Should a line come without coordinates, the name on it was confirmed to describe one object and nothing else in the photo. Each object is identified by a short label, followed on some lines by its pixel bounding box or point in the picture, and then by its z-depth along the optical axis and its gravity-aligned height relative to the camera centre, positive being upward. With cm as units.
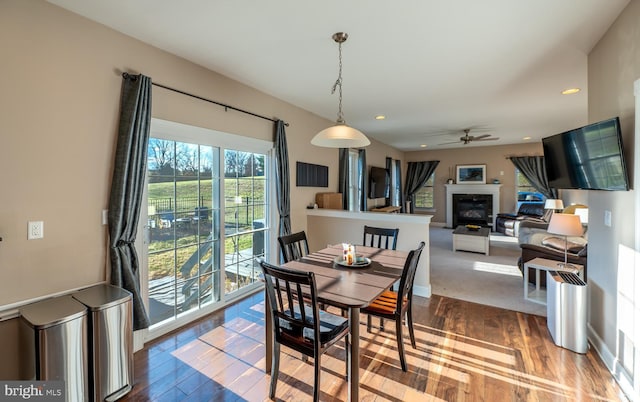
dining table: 178 -63
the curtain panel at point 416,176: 960 +68
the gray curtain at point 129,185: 229 +10
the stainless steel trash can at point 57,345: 166 -90
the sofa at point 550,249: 346 -73
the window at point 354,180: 630 +36
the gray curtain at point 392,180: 828 +49
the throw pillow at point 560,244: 374 -70
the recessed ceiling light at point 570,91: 365 +137
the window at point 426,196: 984 -1
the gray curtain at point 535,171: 805 +68
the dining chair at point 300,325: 171 -90
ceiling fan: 607 +126
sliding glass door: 273 -25
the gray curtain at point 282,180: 393 +23
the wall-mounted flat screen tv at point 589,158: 199 +31
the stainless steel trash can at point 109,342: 186 -99
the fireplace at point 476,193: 866 +8
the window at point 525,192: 843 +9
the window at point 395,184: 875 +38
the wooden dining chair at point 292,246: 281 -52
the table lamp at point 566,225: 289 -31
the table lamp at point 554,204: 644 -21
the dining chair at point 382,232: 319 -42
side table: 306 -83
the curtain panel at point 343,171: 564 +50
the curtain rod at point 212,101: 236 +104
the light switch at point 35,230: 192 -22
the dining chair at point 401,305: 214 -91
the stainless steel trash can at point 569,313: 239 -103
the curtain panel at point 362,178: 662 +42
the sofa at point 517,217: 758 -60
